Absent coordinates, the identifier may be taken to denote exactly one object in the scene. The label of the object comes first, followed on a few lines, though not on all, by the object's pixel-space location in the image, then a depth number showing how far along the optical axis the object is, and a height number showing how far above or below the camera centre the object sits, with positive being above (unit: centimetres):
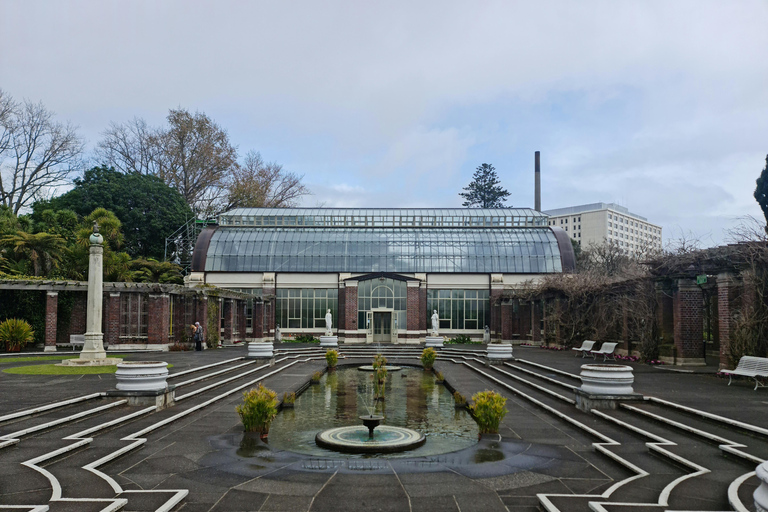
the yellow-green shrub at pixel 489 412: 1023 -222
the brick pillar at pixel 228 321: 3631 -189
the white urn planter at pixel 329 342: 3419 -306
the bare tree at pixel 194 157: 5384 +1360
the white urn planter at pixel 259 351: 2412 -257
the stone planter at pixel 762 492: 423 -158
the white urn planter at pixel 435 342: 3434 -304
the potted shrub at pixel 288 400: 1409 -279
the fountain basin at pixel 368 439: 934 -267
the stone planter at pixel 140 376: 1236 -192
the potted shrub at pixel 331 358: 2380 -282
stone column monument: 1884 -93
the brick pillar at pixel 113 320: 2820 -145
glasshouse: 4159 +210
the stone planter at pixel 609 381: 1205 -192
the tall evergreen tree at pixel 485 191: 7556 +1428
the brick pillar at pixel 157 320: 2852 -144
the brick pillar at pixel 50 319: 2734 -136
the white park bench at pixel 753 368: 1367 -187
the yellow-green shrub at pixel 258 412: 1022 -224
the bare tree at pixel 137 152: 5469 +1420
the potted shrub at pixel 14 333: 2697 -208
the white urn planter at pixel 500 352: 2455 -264
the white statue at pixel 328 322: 3662 -195
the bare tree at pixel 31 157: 4384 +1114
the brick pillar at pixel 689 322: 1962 -97
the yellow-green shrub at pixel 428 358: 2386 -281
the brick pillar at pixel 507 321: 4066 -202
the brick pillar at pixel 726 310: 1697 -48
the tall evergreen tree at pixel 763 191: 3156 +608
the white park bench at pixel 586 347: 2378 -232
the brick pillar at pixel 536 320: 3738 -179
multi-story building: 13438 +1853
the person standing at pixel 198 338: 2977 -248
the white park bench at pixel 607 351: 2186 -228
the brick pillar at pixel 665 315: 2061 -76
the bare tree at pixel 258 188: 5681 +1126
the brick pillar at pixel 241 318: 3931 -184
